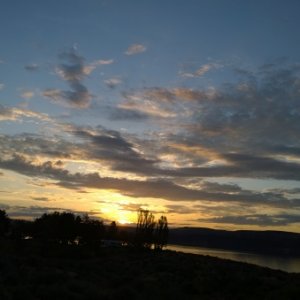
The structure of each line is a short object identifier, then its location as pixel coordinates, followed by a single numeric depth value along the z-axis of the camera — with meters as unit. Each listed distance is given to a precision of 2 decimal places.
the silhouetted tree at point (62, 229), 50.17
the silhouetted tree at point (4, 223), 55.11
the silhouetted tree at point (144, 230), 61.57
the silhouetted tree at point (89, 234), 50.25
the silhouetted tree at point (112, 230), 94.44
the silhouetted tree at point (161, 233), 63.73
